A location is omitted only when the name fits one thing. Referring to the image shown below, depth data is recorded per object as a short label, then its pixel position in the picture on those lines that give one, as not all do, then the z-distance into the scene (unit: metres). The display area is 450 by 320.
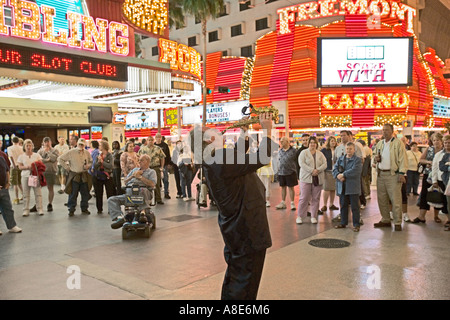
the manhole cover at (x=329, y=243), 6.35
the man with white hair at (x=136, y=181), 7.44
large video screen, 21.89
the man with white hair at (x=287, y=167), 9.87
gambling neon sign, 11.95
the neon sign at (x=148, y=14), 16.89
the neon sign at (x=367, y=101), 23.38
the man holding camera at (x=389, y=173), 7.33
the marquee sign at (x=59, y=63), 11.57
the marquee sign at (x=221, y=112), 25.34
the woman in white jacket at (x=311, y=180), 8.22
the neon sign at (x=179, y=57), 16.20
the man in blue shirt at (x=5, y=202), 7.40
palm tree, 21.06
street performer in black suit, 3.16
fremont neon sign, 24.33
